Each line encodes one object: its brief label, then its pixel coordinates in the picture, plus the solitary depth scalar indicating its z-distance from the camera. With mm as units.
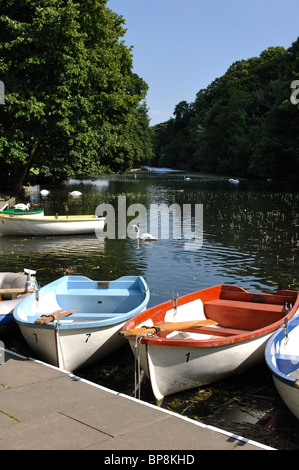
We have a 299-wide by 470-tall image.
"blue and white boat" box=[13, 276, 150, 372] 8711
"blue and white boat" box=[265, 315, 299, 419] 6869
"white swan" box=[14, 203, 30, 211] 27344
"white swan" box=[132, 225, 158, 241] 22703
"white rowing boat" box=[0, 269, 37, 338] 10594
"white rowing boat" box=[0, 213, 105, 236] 23531
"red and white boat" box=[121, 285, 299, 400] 7906
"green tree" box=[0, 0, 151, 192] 26906
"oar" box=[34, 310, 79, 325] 8609
